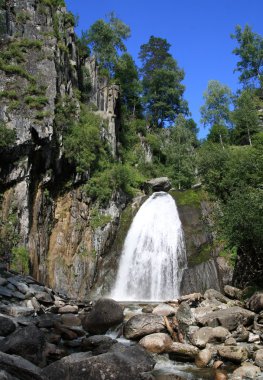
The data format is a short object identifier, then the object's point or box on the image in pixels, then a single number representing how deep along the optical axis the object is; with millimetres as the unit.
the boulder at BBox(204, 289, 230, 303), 17047
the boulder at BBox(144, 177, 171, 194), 34812
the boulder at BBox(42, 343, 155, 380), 7562
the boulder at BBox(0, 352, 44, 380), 6188
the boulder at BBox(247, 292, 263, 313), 14625
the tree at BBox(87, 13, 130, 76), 45844
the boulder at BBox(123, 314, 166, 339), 12742
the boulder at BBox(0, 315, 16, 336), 10805
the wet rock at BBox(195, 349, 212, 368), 10570
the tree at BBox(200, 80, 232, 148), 48597
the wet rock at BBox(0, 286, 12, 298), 14789
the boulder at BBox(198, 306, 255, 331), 13055
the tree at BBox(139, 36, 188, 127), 52781
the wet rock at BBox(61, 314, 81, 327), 14094
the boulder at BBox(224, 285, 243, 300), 17975
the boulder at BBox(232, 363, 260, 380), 9494
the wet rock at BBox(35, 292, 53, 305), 15883
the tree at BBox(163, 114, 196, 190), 41138
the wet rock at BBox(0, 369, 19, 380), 5522
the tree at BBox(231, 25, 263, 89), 52469
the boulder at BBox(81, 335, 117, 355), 11047
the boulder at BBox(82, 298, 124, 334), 13454
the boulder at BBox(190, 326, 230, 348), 11898
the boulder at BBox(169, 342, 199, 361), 11031
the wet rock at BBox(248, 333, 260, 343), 12167
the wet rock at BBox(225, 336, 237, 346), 11684
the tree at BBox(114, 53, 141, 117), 47688
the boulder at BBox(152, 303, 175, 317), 14516
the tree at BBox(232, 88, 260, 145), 43656
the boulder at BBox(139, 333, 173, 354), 11570
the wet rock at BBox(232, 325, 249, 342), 12250
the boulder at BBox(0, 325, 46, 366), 9094
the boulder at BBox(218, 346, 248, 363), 10559
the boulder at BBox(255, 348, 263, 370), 10106
